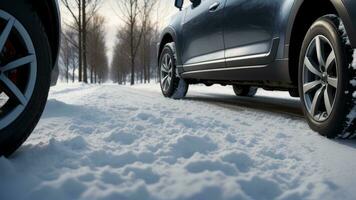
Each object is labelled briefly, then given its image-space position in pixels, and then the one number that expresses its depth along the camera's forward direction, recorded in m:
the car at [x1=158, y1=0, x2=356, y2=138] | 2.27
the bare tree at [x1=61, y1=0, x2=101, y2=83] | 18.89
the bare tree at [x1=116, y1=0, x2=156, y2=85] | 23.62
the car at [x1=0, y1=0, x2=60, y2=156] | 1.77
